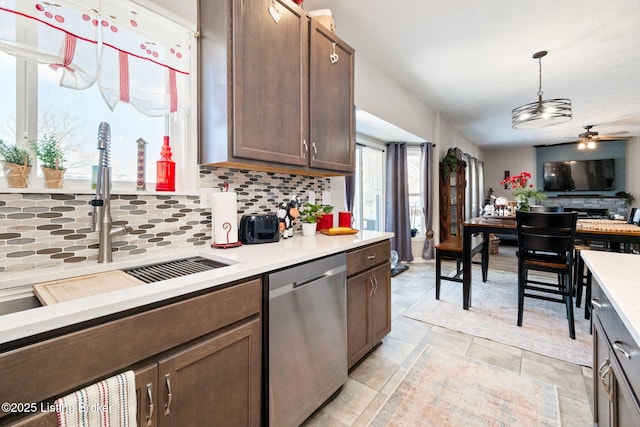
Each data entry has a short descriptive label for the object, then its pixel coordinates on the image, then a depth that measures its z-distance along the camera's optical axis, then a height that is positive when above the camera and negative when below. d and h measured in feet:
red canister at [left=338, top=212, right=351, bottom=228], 7.78 -0.13
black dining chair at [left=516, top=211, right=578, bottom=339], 7.47 -0.92
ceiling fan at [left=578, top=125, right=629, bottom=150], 17.27 +5.00
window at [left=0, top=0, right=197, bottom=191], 3.59 +2.04
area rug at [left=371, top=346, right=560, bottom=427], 4.74 -3.53
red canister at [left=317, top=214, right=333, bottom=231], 7.41 -0.20
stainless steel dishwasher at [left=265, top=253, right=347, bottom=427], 3.95 -2.01
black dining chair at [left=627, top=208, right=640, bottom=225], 11.19 -0.22
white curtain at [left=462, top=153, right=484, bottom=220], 21.88 +2.35
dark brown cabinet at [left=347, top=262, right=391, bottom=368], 5.72 -2.18
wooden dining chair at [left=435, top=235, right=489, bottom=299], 9.62 -1.34
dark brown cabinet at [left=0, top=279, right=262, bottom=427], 2.09 -1.37
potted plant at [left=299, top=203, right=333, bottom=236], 6.77 -0.09
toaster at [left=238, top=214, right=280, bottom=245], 5.48 -0.28
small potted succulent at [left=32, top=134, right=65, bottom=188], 3.65 +0.77
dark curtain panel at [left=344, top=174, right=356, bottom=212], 11.21 +0.99
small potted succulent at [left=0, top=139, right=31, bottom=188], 3.37 +0.65
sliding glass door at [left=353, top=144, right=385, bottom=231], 13.28 +1.32
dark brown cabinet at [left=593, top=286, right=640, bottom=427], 2.32 -1.60
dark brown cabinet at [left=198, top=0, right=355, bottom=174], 4.57 +2.42
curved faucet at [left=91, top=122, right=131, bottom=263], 3.70 +0.19
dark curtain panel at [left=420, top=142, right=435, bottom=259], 15.40 +1.24
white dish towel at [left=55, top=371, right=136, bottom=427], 2.18 -1.58
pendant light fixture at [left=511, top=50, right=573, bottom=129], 8.96 +3.38
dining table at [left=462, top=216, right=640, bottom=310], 7.76 -0.58
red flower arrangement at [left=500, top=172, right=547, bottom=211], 11.88 +0.95
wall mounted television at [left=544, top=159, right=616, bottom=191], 22.94 +3.24
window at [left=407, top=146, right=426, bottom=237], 15.81 +1.55
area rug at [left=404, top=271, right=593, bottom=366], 7.01 -3.29
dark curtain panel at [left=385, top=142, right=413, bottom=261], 14.83 +1.02
